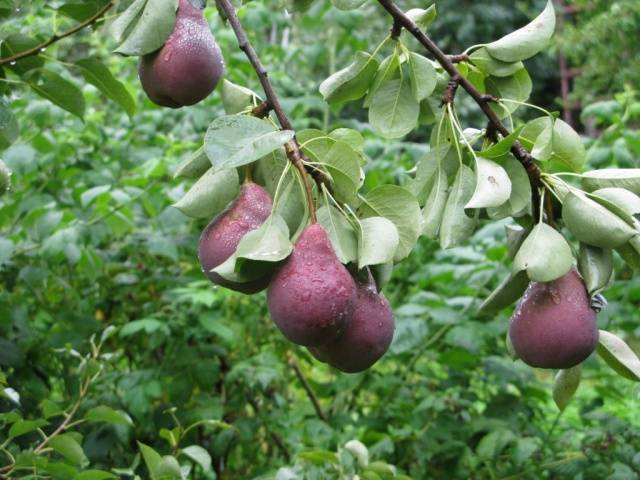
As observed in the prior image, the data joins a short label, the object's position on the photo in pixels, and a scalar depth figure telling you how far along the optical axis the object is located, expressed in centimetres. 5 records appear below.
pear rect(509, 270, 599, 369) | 84
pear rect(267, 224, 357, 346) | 73
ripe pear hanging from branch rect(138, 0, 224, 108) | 88
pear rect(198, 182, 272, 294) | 79
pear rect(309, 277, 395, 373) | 80
